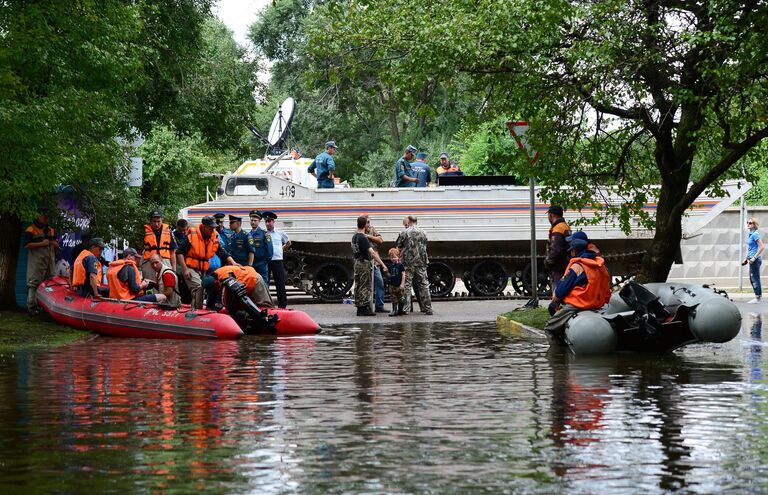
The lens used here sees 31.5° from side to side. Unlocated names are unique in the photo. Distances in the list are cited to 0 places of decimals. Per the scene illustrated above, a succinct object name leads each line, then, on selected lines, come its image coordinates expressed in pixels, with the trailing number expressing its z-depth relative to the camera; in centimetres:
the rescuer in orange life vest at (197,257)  2198
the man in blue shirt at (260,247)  2380
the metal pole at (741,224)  3055
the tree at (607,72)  1736
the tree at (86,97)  1855
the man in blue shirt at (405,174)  3136
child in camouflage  2477
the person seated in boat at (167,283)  2170
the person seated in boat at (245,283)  2008
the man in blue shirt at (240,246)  2367
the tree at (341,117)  5488
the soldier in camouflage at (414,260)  2522
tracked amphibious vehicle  3025
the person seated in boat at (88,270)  2047
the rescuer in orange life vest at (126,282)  2077
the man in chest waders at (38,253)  2225
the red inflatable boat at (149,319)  1895
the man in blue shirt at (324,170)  3075
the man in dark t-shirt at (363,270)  2488
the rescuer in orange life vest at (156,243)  2270
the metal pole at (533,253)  2244
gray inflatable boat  1494
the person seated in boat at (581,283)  1579
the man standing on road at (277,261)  2498
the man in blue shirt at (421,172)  3147
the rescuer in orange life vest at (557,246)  2009
